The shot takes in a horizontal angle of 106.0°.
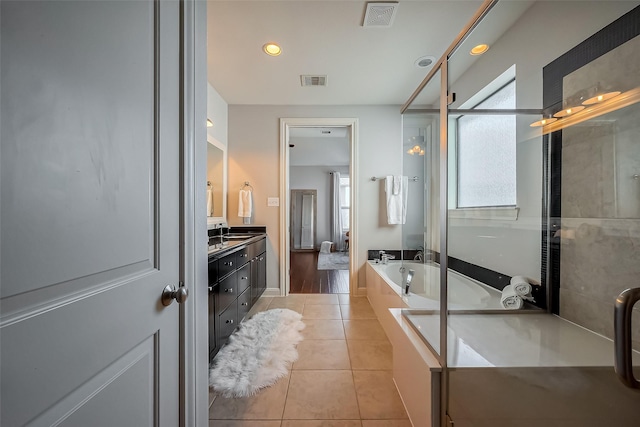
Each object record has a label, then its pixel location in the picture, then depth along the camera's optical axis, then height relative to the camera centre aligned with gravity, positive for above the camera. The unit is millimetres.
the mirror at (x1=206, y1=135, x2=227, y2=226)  2939 +404
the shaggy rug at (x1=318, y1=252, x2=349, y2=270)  5117 -1159
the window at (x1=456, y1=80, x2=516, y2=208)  1583 +389
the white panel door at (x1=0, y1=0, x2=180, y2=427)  393 -1
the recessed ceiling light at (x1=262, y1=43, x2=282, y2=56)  2107 +1463
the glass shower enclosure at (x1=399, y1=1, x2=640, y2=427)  979 -21
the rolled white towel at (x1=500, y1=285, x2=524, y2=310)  1471 -538
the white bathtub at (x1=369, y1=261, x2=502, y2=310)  1382 -535
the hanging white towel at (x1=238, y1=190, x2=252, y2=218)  3188 +125
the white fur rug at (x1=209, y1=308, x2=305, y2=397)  1539 -1083
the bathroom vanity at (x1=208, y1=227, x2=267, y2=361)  1718 -606
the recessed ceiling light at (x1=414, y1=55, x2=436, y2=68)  2262 +1460
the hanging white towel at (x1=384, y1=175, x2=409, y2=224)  3162 +165
